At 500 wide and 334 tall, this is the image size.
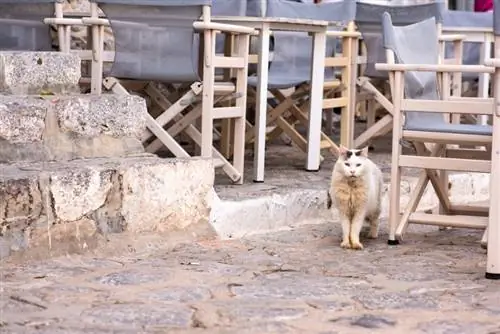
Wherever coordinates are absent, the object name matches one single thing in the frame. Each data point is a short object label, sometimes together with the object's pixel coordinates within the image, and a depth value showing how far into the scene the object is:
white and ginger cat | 9.50
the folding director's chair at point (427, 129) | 9.20
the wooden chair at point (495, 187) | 7.81
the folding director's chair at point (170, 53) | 10.11
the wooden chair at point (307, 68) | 12.63
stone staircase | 8.41
